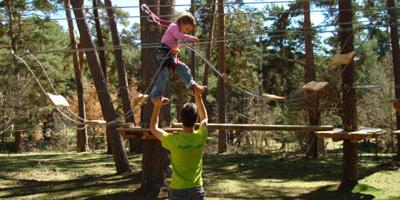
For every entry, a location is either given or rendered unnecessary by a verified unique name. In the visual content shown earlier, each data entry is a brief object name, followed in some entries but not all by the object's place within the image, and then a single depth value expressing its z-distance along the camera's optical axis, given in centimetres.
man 323
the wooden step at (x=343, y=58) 721
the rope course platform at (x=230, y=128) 722
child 482
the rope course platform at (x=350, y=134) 752
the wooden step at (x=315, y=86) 713
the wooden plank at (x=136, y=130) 721
